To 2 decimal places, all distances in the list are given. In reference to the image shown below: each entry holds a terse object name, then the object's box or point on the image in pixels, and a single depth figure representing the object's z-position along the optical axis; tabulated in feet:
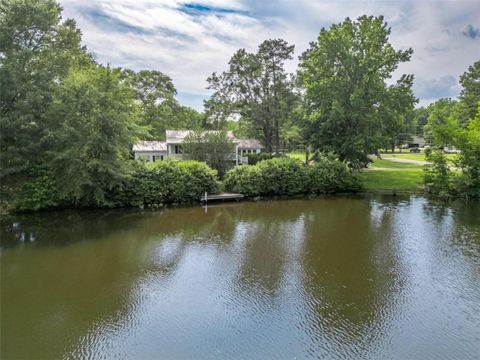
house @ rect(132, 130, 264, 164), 115.48
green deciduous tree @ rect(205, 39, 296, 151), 119.44
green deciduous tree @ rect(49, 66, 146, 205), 56.44
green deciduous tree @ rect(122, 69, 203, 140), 132.87
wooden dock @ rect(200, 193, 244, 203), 71.36
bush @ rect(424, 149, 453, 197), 75.05
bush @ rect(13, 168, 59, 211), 58.29
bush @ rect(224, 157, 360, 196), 76.13
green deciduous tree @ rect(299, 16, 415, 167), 82.38
